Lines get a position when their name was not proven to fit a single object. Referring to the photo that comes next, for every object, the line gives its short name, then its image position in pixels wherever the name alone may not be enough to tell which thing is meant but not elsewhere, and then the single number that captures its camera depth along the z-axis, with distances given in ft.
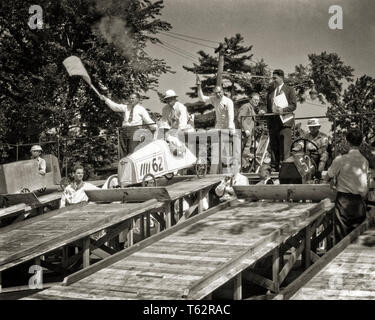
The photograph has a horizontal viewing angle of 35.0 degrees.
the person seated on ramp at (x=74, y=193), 35.27
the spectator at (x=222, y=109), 39.01
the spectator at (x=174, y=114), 39.04
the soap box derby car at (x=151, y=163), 34.78
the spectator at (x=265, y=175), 33.91
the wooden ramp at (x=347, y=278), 18.86
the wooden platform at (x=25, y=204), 36.62
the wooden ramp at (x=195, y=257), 20.52
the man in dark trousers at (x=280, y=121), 36.58
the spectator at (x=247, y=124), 42.60
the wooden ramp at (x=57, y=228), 25.71
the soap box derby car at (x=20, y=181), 39.09
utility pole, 77.77
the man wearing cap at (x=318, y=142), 33.76
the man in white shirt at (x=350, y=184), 25.07
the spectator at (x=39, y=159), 42.93
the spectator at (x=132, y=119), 40.40
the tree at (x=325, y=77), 67.39
